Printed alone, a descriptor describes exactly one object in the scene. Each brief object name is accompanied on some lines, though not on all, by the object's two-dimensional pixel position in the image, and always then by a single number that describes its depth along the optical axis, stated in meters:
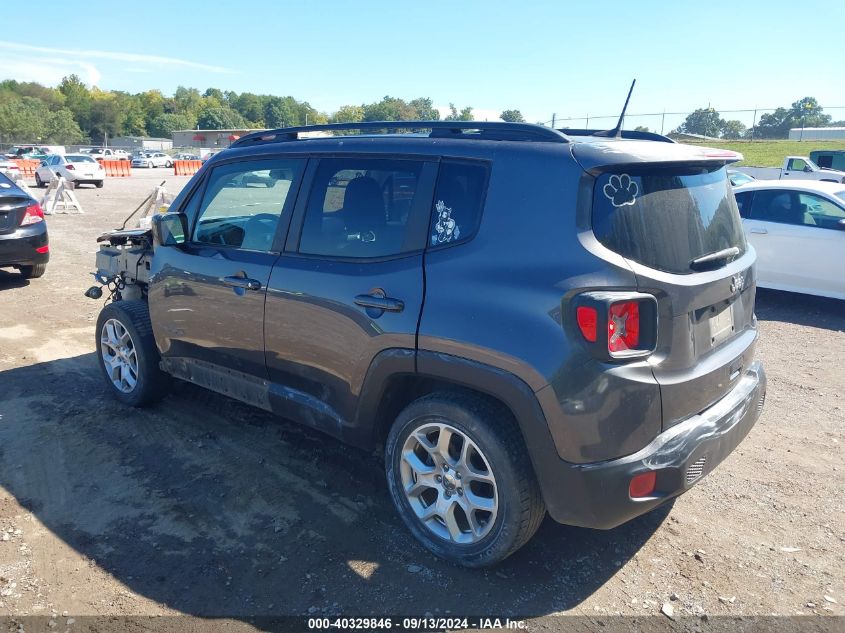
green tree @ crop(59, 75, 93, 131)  127.31
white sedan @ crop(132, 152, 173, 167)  55.12
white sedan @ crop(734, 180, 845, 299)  8.11
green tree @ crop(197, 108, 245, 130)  132.62
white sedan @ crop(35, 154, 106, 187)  27.34
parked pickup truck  21.19
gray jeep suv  2.69
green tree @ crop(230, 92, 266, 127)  147.00
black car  8.52
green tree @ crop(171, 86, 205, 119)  149.75
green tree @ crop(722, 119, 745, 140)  38.74
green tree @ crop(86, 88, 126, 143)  123.88
